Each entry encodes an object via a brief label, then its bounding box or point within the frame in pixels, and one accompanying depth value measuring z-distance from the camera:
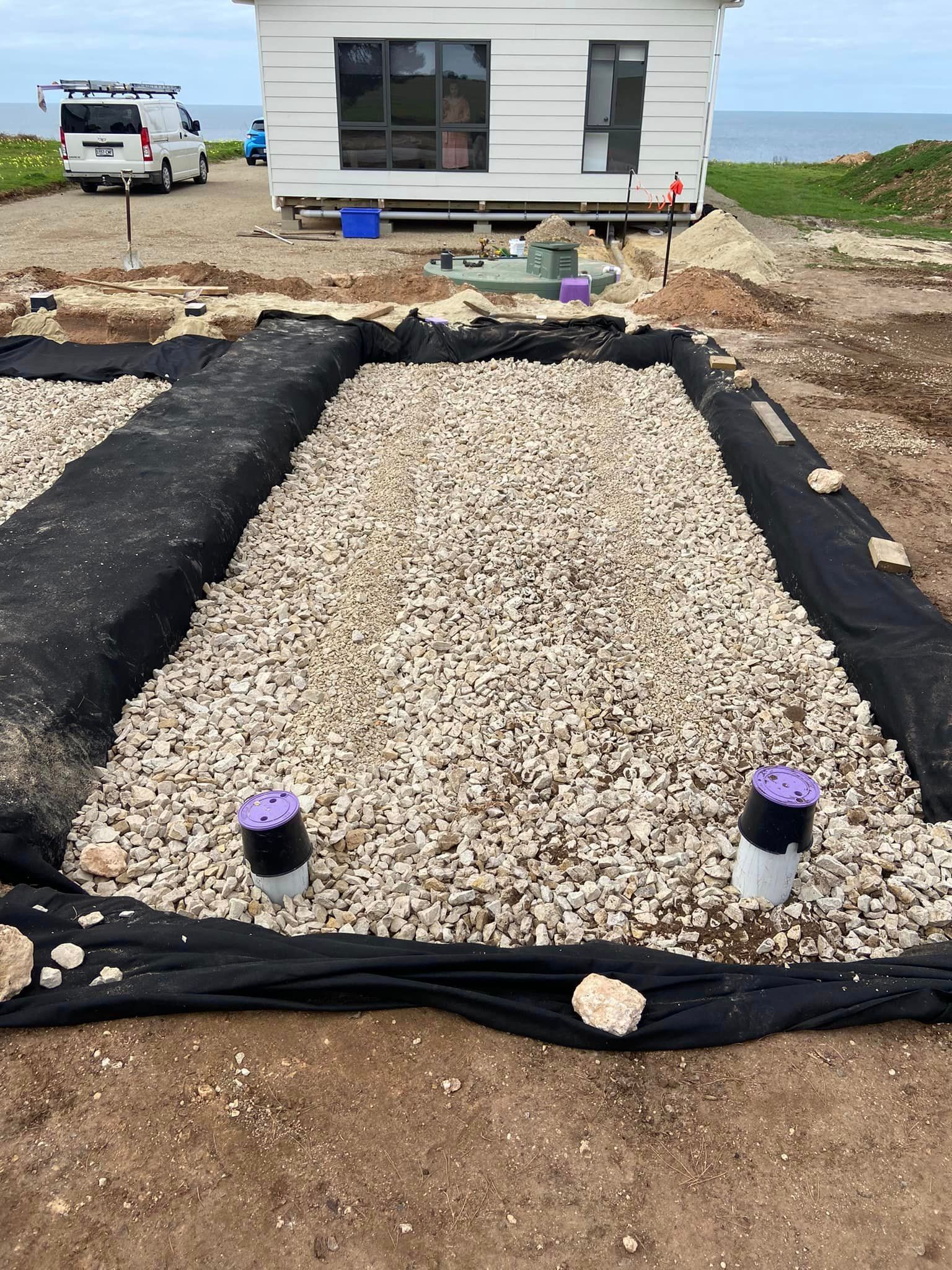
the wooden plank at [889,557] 4.22
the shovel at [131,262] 10.77
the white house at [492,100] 12.62
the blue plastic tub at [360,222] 13.60
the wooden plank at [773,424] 5.74
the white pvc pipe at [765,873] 2.69
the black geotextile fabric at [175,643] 2.29
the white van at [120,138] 16.53
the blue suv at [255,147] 26.03
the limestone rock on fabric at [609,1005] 2.23
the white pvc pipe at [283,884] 2.69
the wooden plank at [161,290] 9.32
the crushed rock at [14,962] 2.26
